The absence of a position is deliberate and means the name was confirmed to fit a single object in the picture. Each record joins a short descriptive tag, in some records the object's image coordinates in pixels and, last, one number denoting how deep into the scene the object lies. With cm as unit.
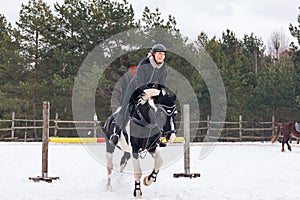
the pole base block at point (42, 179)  1593
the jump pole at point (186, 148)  1771
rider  1256
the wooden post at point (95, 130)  4511
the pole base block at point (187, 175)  1764
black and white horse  1215
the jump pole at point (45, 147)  1606
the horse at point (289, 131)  3544
